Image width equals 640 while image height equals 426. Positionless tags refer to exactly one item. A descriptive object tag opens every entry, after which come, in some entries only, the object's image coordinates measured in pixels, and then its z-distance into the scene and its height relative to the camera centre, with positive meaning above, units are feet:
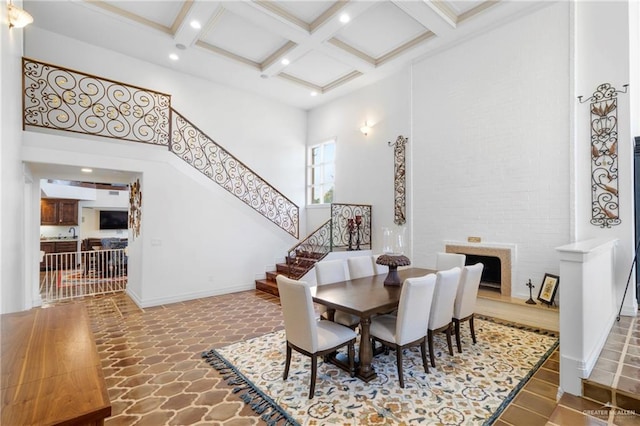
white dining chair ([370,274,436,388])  8.82 -3.37
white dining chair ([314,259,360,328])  11.07 -2.60
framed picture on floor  13.65 -3.48
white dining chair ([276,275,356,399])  8.38 -3.57
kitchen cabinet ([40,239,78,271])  35.22 -3.80
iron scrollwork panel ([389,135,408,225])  20.62 +2.24
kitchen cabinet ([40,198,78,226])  36.45 +0.48
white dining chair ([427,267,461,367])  9.93 -2.99
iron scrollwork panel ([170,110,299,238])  21.90 +3.15
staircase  20.56 -3.92
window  27.25 +4.12
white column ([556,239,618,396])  7.73 -2.74
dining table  8.88 -2.76
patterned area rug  7.73 -5.25
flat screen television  40.24 -0.46
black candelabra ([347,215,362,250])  21.80 -0.89
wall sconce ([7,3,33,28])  9.39 +6.52
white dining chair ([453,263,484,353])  11.25 -3.09
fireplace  15.60 -2.70
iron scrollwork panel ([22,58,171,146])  17.51 +6.95
